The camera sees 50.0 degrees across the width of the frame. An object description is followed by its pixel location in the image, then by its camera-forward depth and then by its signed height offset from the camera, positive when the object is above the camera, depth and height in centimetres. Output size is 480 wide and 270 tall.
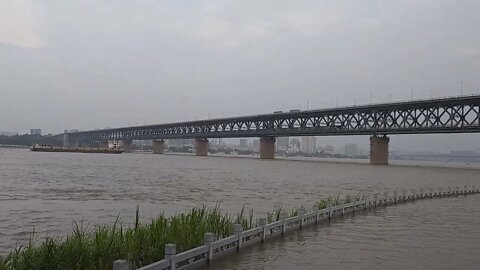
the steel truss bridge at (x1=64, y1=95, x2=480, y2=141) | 13150 +872
